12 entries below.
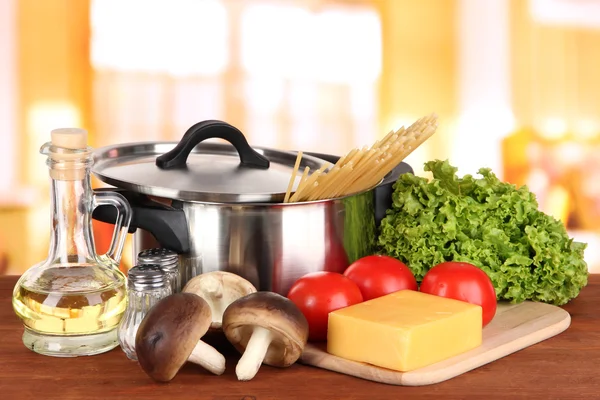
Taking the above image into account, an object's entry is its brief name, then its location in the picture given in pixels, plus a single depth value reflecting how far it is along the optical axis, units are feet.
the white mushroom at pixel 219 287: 3.74
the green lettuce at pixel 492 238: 4.14
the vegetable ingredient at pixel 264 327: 3.49
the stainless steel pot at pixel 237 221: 3.85
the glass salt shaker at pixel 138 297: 3.60
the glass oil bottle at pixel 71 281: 3.60
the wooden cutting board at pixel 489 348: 3.51
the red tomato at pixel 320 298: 3.75
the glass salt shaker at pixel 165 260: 3.71
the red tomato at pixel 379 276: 3.92
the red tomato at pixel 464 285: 3.86
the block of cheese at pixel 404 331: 3.51
